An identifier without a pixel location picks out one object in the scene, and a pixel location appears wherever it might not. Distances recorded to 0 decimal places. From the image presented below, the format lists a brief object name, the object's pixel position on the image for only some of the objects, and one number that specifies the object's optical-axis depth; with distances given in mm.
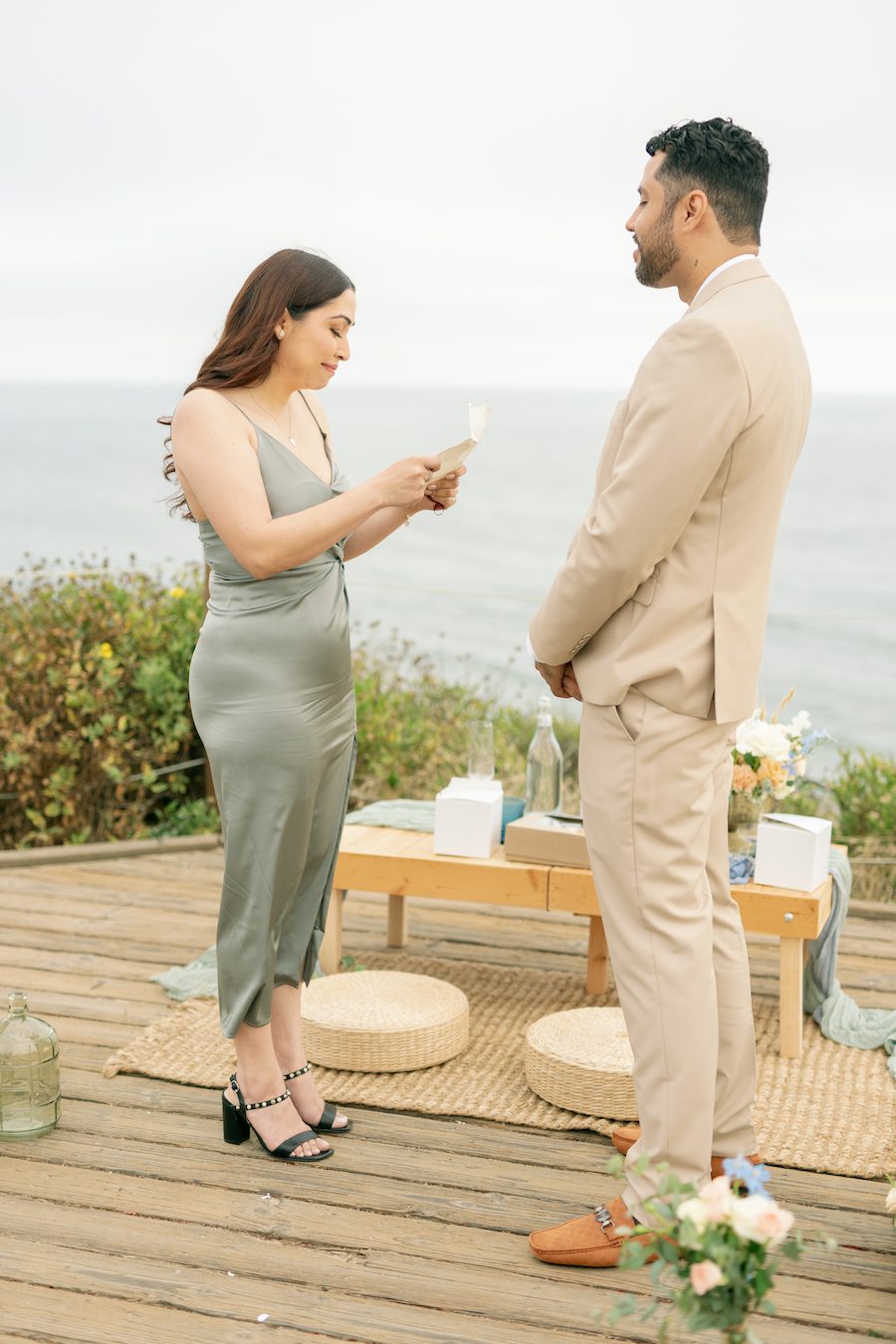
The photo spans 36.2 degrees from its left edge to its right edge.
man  2092
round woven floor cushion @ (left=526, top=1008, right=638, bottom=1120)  2924
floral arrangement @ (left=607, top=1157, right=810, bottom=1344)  1374
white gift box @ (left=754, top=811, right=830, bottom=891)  3379
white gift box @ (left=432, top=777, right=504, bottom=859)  3578
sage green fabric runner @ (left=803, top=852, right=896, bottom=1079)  3473
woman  2490
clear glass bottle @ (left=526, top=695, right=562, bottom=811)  3686
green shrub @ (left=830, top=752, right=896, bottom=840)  5254
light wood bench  3318
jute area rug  2854
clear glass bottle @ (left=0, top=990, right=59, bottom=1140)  2777
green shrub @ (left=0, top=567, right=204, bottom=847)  5152
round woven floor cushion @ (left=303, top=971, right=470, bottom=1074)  3117
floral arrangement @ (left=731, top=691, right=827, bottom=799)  3439
